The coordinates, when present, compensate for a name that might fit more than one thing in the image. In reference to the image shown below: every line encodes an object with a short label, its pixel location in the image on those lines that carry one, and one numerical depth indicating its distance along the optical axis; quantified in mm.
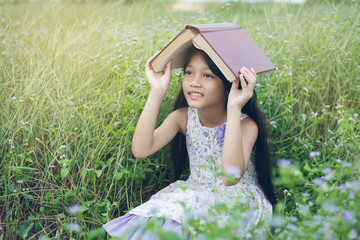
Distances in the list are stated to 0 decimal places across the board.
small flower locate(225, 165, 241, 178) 1355
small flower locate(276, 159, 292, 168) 1305
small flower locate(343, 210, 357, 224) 1228
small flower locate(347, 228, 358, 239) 1247
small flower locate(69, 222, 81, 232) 2079
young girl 1980
